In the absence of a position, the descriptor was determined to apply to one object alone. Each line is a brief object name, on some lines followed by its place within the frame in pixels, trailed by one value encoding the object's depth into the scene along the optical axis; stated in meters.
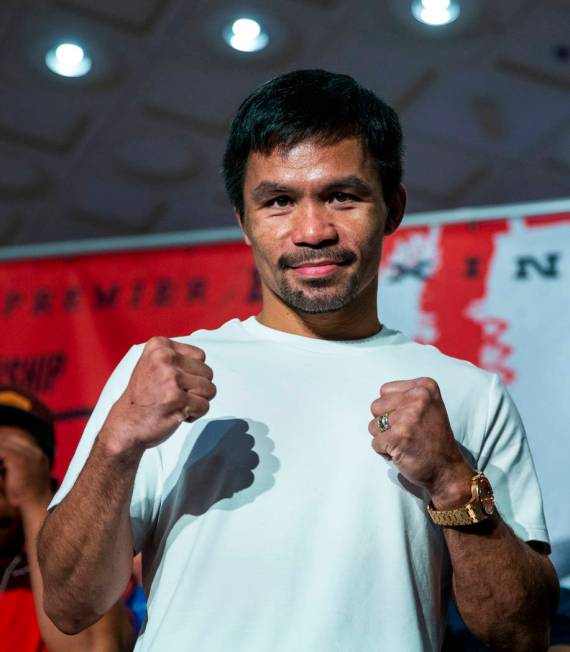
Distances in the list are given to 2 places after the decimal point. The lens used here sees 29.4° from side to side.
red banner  3.20
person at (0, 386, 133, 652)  2.17
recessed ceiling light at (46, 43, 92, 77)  2.93
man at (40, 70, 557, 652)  1.40
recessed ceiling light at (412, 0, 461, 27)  2.70
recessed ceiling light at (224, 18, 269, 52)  2.82
